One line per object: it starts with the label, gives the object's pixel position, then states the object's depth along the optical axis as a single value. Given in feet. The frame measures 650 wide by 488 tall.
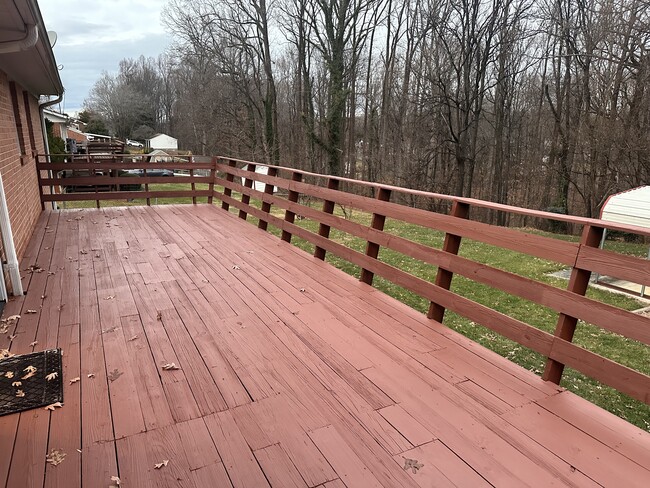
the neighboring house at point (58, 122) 47.67
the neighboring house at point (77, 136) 82.32
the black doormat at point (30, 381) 6.55
